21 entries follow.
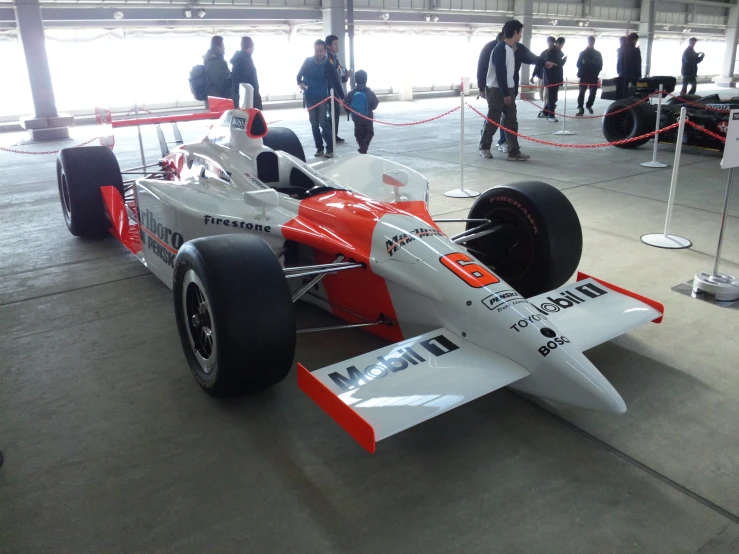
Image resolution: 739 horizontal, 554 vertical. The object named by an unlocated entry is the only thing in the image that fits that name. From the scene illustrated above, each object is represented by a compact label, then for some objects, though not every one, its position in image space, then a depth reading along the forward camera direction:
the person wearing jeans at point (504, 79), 7.99
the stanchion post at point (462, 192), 6.91
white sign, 3.85
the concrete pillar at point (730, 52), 30.97
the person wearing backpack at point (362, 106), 8.67
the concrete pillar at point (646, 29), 27.08
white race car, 2.39
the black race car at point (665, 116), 8.85
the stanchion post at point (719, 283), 3.95
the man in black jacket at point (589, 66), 13.88
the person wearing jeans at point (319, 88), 9.29
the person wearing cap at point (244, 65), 9.47
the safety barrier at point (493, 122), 8.36
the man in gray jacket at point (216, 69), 9.19
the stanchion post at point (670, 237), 4.97
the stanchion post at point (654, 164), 8.54
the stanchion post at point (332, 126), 8.77
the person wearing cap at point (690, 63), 16.97
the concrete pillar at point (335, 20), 18.12
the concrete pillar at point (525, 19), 23.45
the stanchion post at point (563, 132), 11.90
